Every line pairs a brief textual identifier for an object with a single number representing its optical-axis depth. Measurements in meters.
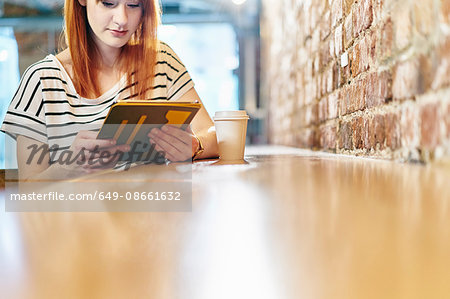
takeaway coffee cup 1.11
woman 1.27
